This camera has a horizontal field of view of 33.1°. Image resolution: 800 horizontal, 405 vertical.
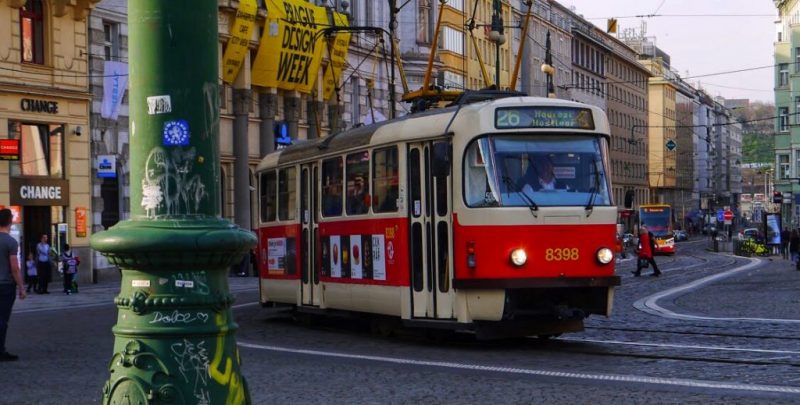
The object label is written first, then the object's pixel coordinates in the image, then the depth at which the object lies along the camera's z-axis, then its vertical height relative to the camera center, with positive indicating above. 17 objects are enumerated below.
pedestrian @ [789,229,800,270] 50.37 -1.76
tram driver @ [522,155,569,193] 15.29 +0.27
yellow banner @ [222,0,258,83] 45.91 +5.66
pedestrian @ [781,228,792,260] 67.56 -2.33
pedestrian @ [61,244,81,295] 33.34 -1.58
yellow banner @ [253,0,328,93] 48.25 +5.77
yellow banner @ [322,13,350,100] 51.38 +5.87
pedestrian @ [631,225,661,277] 39.28 -1.51
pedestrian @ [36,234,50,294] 33.41 -1.41
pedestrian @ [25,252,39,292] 34.41 -1.67
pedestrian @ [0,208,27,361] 14.35 -0.76
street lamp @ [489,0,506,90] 39.66 +5.69
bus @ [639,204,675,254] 77.94 -1.39
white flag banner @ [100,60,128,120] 39.50 +3.46
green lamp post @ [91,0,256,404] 3.58 -0.08
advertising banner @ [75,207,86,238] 38.19 -0.47
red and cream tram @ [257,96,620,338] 15.13 -0.20
